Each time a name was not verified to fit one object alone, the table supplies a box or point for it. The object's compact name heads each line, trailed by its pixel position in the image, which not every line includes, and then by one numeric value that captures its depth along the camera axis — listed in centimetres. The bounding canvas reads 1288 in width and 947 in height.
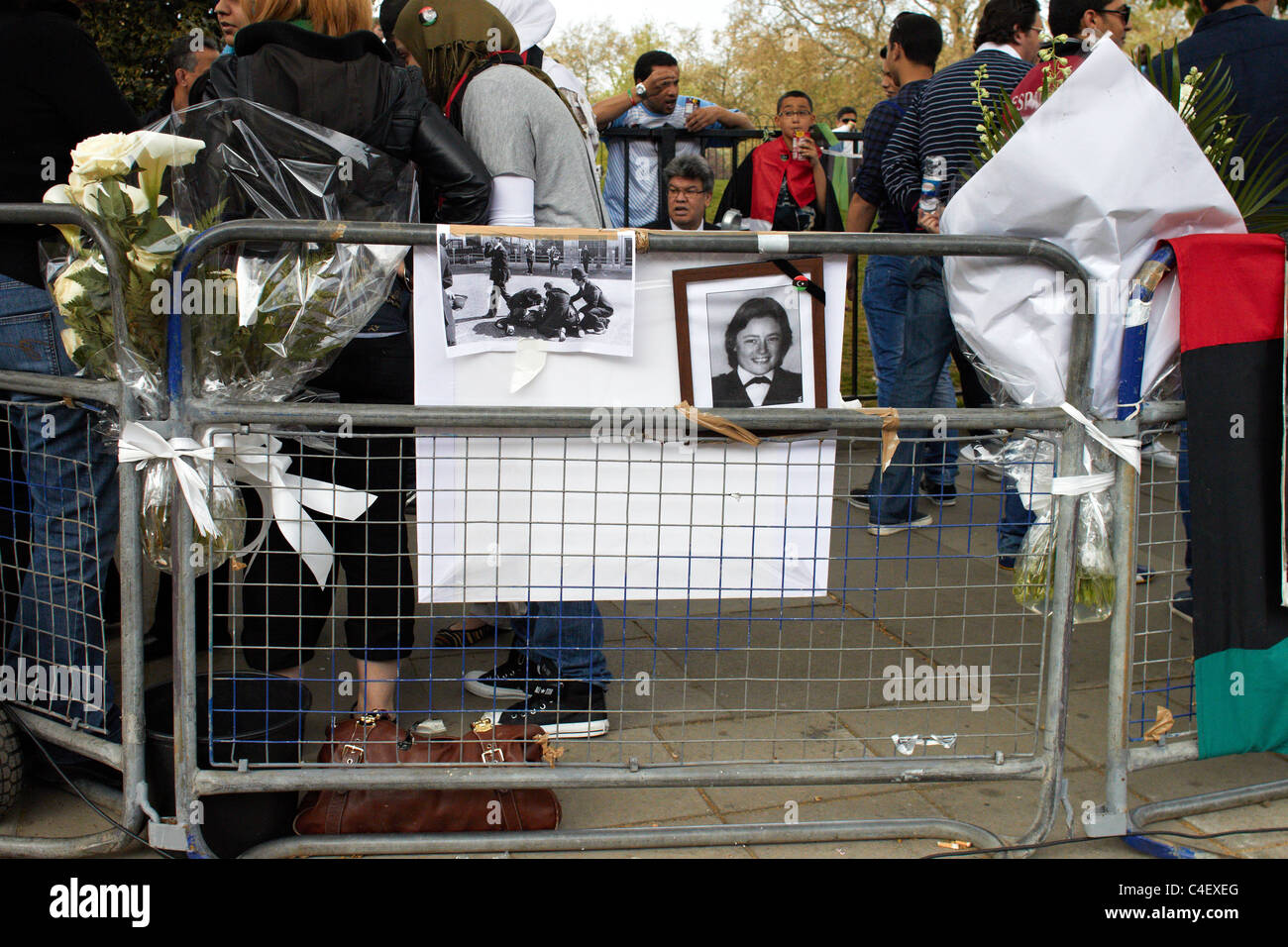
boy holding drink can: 729
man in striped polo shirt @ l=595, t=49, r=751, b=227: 733
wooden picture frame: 282
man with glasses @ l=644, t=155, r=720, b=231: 594
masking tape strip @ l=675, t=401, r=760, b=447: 277
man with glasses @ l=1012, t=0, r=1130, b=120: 490
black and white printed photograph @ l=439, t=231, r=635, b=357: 271
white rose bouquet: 255
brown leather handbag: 289
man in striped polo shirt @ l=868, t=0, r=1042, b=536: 475
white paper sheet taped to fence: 282
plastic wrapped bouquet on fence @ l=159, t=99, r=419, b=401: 267
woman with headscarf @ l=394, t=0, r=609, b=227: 330
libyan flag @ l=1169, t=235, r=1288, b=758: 279
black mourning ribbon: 283
